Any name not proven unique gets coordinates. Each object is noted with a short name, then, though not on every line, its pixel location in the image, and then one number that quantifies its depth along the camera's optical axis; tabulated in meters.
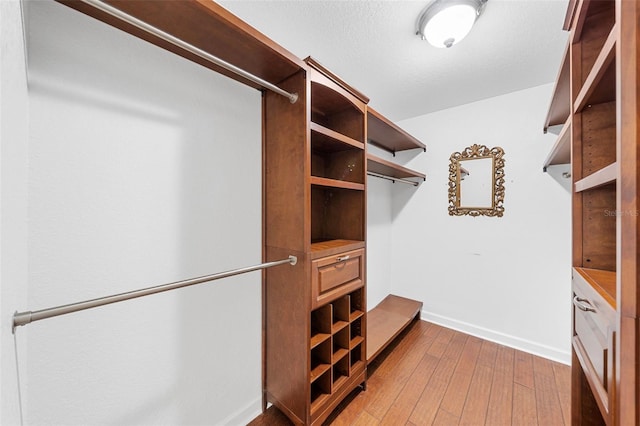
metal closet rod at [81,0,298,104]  0.68
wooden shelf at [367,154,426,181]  1.84
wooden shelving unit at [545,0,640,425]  0.54
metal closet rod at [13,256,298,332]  0.57
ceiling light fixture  1.18
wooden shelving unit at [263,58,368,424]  1.25
